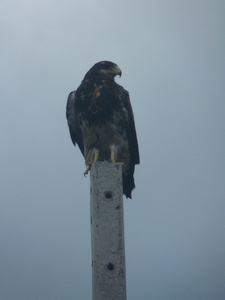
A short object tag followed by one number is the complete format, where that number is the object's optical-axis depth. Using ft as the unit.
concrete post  26.76
